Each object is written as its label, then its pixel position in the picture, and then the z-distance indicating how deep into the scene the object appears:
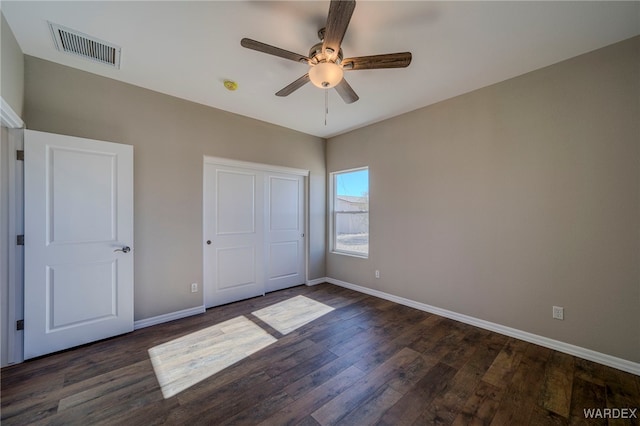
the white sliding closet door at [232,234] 3.51
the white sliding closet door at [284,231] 4.17
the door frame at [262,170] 3.41
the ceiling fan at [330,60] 1.72
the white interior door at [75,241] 2.27
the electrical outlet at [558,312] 2.40
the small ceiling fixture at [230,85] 2.76
